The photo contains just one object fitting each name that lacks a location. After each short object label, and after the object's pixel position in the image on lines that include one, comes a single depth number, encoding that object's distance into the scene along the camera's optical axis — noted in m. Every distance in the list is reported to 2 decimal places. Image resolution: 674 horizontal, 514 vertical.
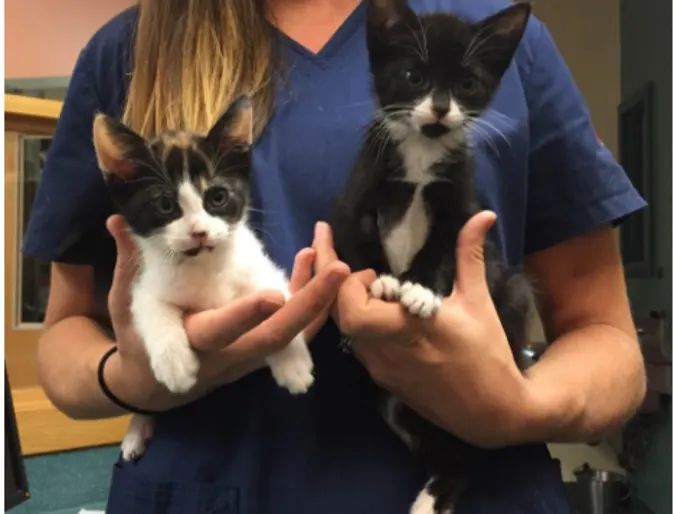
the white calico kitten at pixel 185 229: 0.70
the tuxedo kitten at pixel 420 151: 0.70
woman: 0.73
